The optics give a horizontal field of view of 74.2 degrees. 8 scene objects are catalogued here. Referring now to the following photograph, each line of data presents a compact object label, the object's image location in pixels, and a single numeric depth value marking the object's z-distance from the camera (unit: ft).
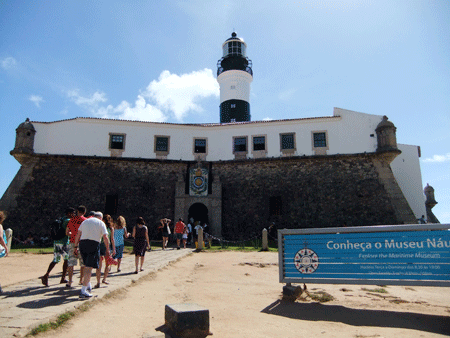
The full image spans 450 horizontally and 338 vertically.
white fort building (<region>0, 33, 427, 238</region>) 65.36
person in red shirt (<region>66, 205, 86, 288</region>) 20.57
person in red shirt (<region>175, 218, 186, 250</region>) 51.44
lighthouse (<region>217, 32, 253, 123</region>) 98.02
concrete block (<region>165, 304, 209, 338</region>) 13.34
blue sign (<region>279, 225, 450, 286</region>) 18.61
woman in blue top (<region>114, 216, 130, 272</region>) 26.91
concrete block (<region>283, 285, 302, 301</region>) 20.66
